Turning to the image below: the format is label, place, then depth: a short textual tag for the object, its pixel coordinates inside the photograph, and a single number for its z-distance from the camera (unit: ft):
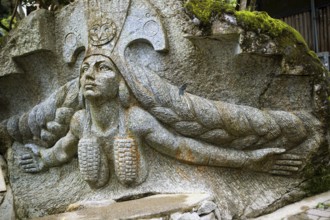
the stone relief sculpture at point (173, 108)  10.48
